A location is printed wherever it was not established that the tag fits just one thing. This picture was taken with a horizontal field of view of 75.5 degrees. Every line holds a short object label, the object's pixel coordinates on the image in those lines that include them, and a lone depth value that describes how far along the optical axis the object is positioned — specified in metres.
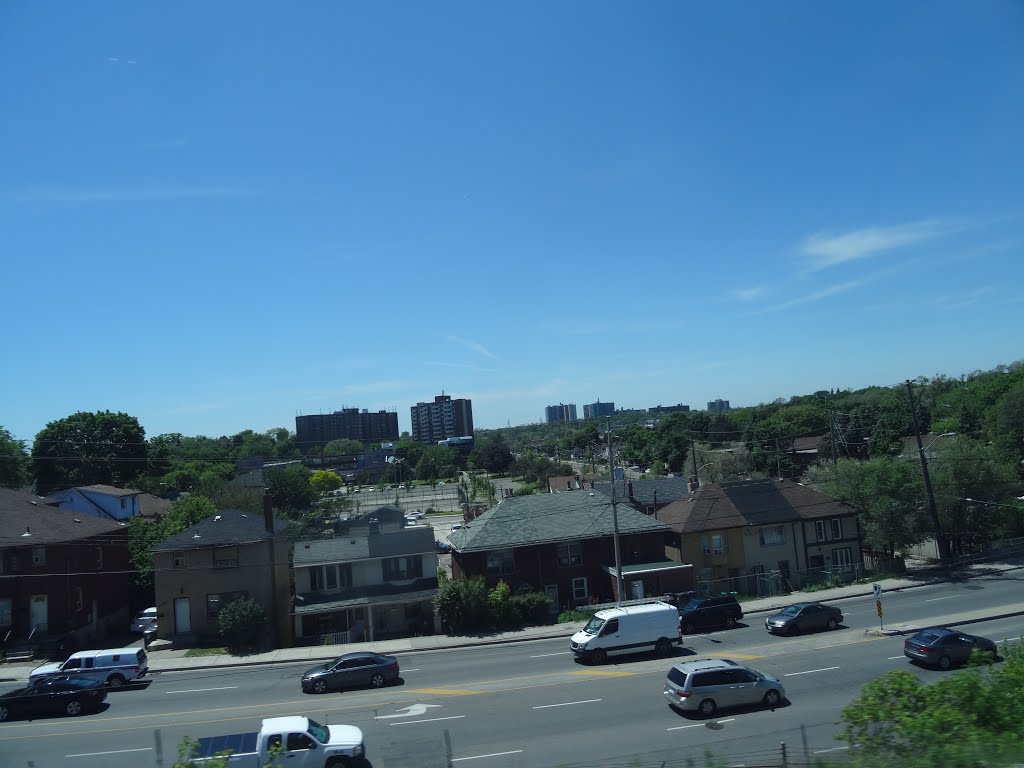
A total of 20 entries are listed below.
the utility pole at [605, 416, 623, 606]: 33.66
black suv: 32.56
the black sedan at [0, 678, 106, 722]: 23.16
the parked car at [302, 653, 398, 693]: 25.34
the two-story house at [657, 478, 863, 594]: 43.25
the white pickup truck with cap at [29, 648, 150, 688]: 27.33
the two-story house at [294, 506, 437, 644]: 36.25
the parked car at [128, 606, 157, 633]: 39.82
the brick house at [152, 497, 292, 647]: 36.56
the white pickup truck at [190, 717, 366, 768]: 15.57
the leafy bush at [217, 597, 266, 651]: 34.00
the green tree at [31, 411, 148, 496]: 87.94
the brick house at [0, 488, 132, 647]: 35.78
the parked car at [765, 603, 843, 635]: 30.41
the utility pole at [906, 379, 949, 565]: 42.97
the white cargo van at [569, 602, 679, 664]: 27.59
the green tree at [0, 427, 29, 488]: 70.75
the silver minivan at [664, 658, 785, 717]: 19.98
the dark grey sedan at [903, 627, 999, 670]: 23.41
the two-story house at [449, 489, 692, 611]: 38.94
